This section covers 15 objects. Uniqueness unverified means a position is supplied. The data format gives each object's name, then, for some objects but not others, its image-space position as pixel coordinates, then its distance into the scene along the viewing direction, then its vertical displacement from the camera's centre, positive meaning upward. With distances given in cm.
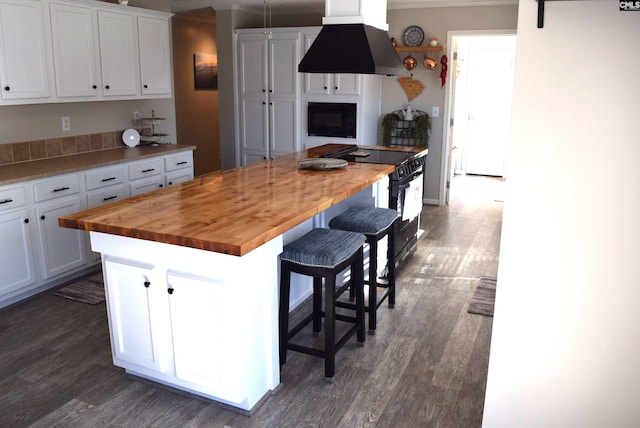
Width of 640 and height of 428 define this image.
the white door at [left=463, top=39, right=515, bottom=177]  847 -14
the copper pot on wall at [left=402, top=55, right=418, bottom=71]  638 +43
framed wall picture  802 +41
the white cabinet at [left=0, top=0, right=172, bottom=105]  399 +39
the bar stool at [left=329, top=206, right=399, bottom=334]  339 -83
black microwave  640 -24
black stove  409 -57
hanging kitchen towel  435 -83
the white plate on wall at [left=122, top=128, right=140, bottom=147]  531 -37
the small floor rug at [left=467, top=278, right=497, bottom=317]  374 -143
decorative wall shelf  618 +58
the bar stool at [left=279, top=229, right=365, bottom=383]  276 -86
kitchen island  240 -86
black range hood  376 +33
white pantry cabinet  654 +8
